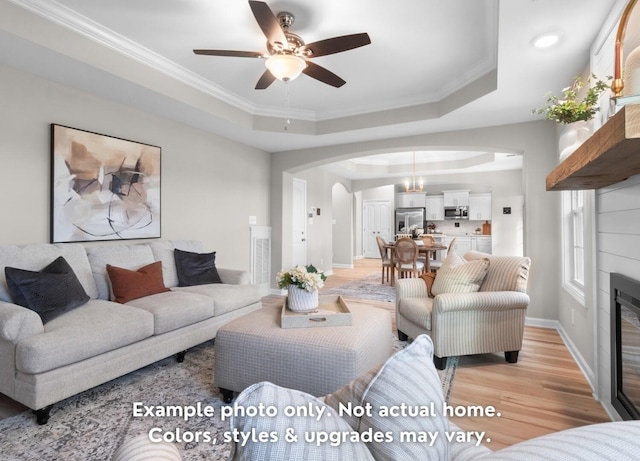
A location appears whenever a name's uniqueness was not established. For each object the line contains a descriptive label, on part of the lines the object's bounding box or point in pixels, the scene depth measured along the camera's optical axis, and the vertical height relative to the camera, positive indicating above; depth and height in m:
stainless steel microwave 9.18 +0.57
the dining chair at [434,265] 6.02 -0.58
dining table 5.94 -0.28
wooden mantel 0.94 +0.29
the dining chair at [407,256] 5.75 -0.39
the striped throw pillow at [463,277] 2.98 -0.39
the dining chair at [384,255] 6.49 -0.43
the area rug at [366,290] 5.54 -1.02
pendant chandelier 7.74 +1.33
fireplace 1.64 -0.60
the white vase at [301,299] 2.43 -0.48
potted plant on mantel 1.90 +0.71
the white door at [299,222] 6.61 +0.22
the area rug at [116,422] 1.77 -1.13
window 3.14 -0.10
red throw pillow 2.95 -0.44
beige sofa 2.00 -0.65
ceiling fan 2.22 +1.28
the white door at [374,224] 10.70 +0.29
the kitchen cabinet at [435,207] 9.53 +0.72
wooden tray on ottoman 2.27 -0.58
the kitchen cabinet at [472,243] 8.89 -0.27
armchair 2.75 -0.71
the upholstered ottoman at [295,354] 1.96 -0.74
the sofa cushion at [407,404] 0.64 -0.34
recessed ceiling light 2.27 +1.32
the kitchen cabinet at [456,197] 9.15 +0.97
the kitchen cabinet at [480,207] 8.94 +0.69
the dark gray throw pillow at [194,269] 3.67 -0.40
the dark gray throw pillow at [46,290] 2.28 -0.40
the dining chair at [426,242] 6.23 -0.17
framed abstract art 3.03 +0.46
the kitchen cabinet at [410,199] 9.84 +0.99
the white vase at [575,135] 2.11 +0.62
